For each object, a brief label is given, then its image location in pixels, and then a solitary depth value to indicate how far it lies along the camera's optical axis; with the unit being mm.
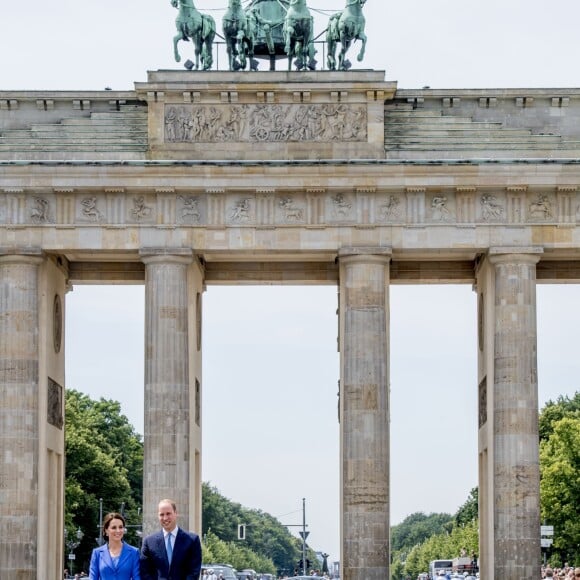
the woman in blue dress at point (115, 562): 20828
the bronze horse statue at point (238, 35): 54594
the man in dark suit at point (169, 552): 21391
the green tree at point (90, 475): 101425
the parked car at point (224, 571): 84138
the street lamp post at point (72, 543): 95438
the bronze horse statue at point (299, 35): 54438
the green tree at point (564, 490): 92938
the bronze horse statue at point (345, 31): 54625
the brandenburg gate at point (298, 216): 52875
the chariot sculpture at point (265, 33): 54531
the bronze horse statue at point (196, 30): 54469
